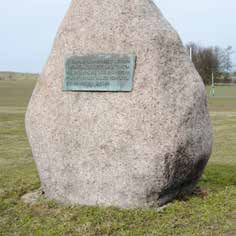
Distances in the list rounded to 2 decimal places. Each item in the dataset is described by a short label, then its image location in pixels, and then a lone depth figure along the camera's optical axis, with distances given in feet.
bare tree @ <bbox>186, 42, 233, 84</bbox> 200.54
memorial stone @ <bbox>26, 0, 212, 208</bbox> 19.85
